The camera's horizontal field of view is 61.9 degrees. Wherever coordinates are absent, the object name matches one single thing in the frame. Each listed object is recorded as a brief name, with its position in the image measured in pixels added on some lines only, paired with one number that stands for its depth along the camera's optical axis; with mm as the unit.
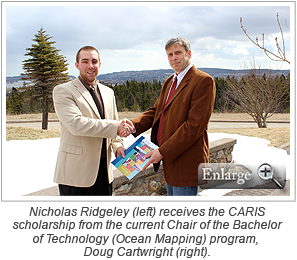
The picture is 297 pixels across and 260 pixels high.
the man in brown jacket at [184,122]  2219
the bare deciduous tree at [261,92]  13852
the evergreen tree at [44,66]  14852
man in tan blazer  2334
